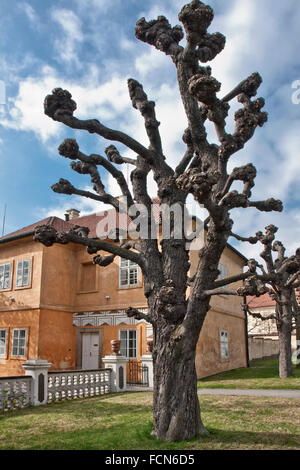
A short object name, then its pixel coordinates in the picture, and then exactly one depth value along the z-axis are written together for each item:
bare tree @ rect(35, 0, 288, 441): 5.58
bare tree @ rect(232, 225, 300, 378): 14.44
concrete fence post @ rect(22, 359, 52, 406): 10.53
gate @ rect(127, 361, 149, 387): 14.83
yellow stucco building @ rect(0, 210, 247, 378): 16.69
